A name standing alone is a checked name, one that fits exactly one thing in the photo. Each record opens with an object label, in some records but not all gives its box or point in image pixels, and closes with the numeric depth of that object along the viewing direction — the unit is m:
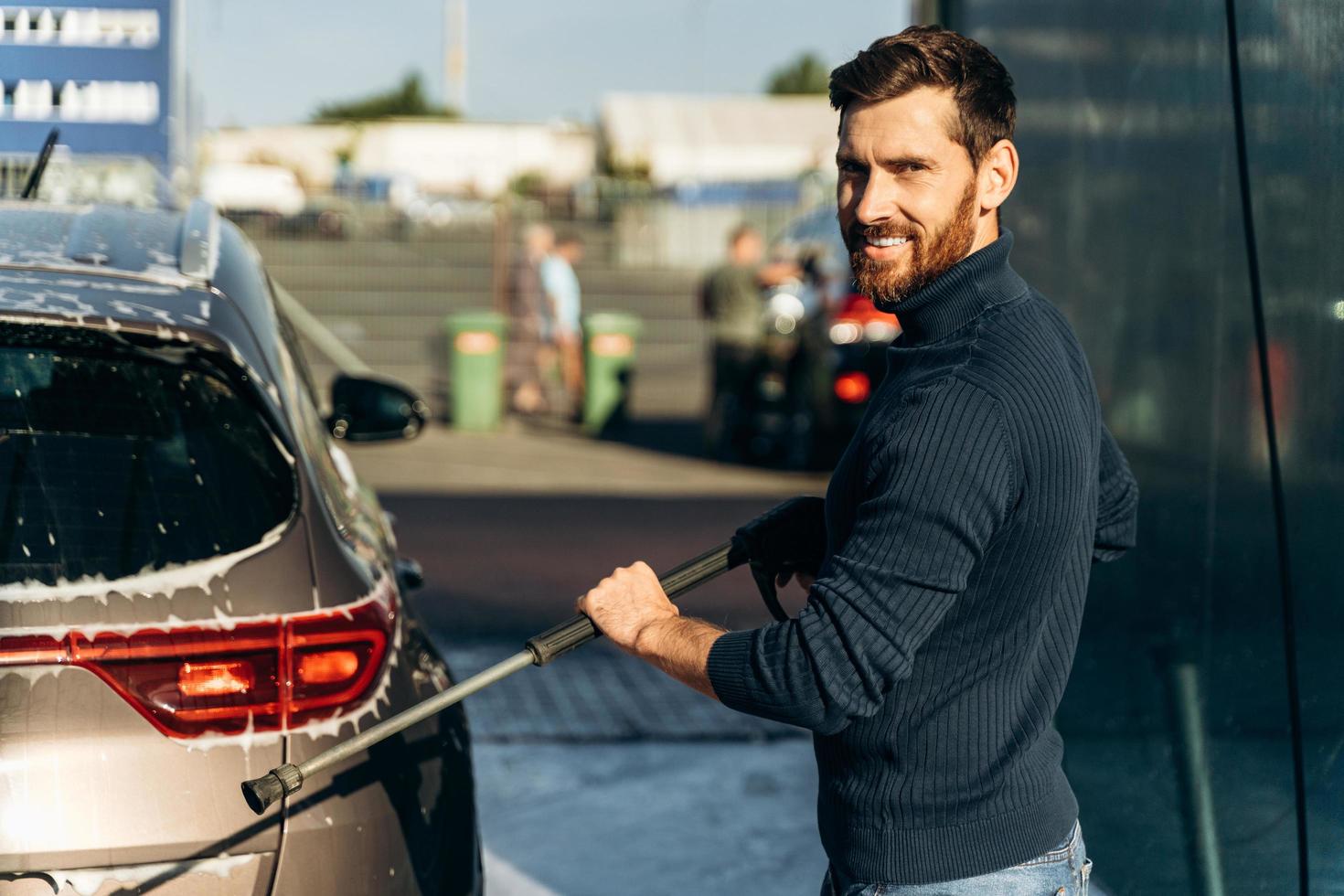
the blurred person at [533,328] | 16.36
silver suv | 2.30
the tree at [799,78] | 106.38
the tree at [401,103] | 85.88
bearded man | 1.92
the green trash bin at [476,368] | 15.22
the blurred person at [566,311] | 15.90
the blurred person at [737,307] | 12.63
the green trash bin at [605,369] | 15.16
